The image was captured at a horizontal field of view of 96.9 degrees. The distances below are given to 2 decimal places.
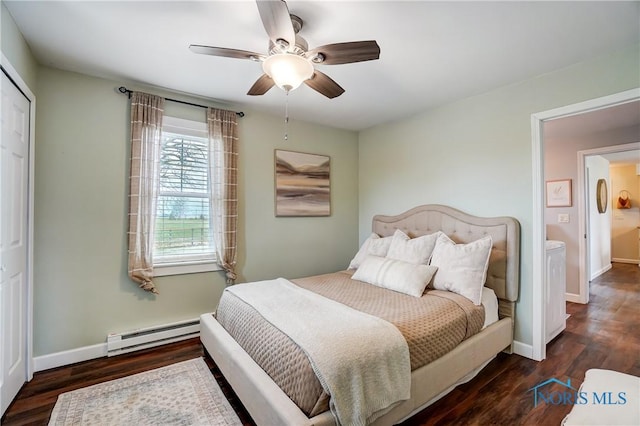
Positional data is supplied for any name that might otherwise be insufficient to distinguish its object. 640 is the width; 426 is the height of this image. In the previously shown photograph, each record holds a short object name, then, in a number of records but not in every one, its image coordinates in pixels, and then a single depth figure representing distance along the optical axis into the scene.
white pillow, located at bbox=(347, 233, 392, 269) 3.17
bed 1.46
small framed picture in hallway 4.14
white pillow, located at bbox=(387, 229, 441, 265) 2.77
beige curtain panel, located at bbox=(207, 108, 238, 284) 3.03
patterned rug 1.74
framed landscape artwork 3.58
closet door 1.78
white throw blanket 1.33
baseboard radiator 2.53
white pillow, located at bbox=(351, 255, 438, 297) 2.42
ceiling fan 1.56
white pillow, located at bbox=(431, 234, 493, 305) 2.35
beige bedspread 1.41
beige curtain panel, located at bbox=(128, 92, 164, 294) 2.60
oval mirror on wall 5.61
